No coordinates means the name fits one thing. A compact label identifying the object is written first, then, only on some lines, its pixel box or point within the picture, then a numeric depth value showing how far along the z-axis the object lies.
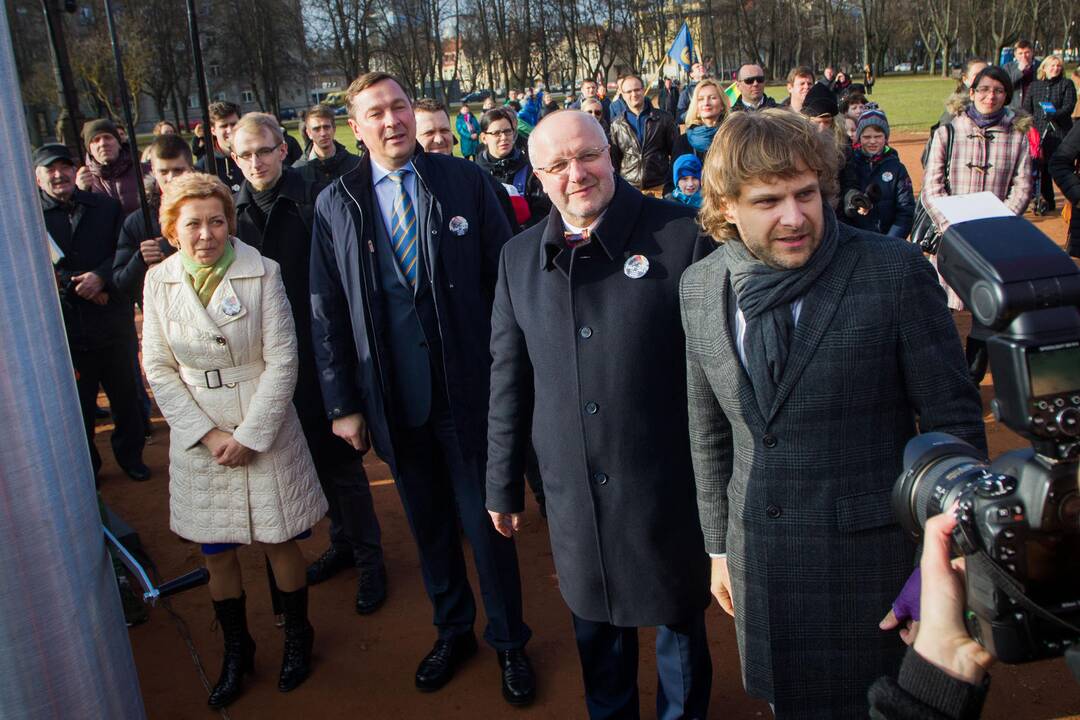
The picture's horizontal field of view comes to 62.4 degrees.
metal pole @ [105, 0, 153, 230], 3.81
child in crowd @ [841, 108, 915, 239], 5.87
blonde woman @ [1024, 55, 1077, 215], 10.69
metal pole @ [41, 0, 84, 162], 4.69
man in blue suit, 3.33
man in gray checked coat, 2.00
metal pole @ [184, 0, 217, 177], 4.27
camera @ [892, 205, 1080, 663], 1.17
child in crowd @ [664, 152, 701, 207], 6.07
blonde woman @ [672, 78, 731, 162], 6.84
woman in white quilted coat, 3.35
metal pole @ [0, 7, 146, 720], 1.96
